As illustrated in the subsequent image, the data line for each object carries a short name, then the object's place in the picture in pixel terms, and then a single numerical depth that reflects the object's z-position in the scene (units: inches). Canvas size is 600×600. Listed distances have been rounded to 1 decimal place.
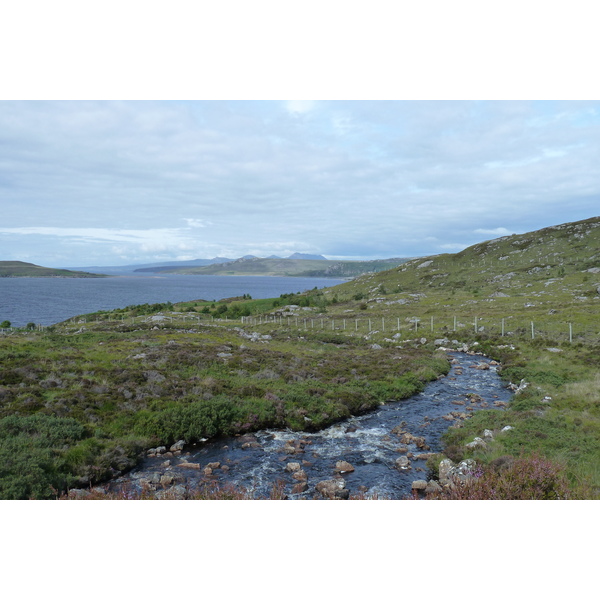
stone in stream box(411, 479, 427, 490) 466.0
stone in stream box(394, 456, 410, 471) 523.2
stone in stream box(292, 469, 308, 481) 490.3
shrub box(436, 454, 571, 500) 334.6
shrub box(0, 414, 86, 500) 410.4
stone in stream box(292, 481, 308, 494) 461.1
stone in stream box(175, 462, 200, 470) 523.6
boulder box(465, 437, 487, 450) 538.9
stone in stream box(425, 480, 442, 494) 441.1
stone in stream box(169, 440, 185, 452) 579.1
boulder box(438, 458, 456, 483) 472.1
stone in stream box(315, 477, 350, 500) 449.7
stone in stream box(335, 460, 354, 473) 516.4
